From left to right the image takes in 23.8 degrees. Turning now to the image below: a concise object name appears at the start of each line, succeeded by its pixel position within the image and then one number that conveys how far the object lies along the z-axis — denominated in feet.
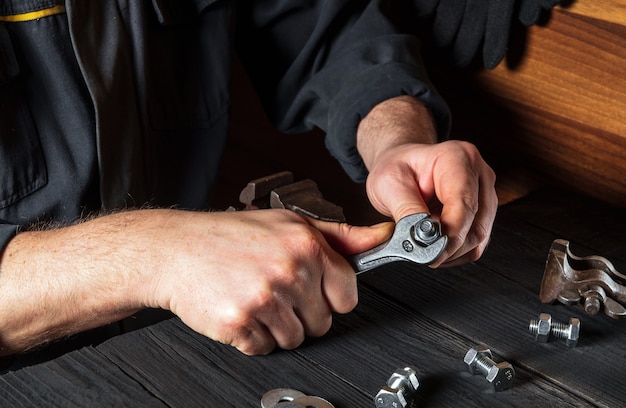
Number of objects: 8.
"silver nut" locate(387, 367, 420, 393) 2.51
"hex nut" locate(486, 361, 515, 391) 2.56
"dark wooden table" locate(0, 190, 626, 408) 2.54
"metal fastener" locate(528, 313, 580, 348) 2.69
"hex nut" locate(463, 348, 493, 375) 2.60
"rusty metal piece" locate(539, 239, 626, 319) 2.79
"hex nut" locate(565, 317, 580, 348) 2.69
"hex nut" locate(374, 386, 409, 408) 2.48
